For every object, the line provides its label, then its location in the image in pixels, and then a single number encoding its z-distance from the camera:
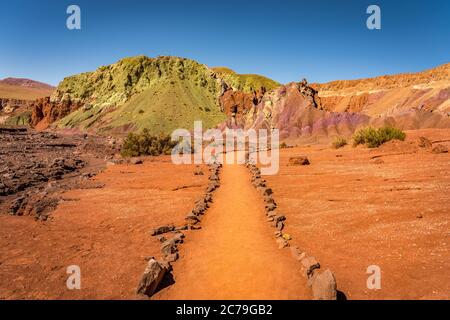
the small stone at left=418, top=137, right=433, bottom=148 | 23.90
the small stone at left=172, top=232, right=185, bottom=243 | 10.14
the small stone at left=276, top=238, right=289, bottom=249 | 9.59
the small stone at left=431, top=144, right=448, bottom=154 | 21.23
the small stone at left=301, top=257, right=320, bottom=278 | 7.76
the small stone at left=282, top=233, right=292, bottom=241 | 10.21
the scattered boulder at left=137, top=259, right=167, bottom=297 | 7.33
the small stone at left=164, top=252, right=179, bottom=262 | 8.91
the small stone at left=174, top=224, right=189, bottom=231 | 11.34
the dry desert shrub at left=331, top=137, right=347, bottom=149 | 32.34
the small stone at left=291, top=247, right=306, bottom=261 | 8.64
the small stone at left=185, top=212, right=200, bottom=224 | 11.98
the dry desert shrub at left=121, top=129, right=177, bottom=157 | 35.41
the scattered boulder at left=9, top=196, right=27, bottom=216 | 13.55
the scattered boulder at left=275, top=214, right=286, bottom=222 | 11.74
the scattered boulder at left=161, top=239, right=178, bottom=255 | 9.38
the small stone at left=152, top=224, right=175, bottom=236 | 10.99
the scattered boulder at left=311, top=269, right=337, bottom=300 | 6.65
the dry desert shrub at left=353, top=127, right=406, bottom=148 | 27.02
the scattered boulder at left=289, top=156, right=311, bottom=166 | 23.66
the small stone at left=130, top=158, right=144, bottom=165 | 27.96
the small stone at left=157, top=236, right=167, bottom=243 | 10.34
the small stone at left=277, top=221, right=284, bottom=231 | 11.10
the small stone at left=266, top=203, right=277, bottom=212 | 13.15
